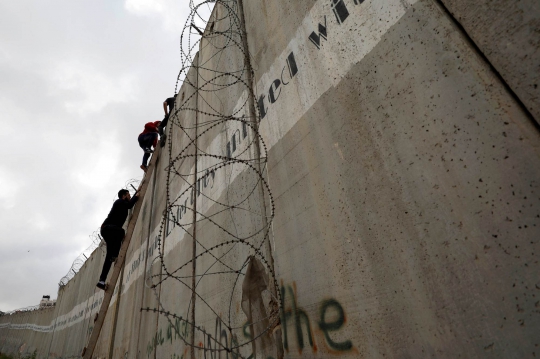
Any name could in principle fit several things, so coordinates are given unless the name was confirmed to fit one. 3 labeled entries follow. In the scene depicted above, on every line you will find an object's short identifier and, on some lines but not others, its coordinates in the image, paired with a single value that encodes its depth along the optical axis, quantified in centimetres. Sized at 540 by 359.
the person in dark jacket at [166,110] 781
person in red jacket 845
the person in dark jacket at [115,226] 728
